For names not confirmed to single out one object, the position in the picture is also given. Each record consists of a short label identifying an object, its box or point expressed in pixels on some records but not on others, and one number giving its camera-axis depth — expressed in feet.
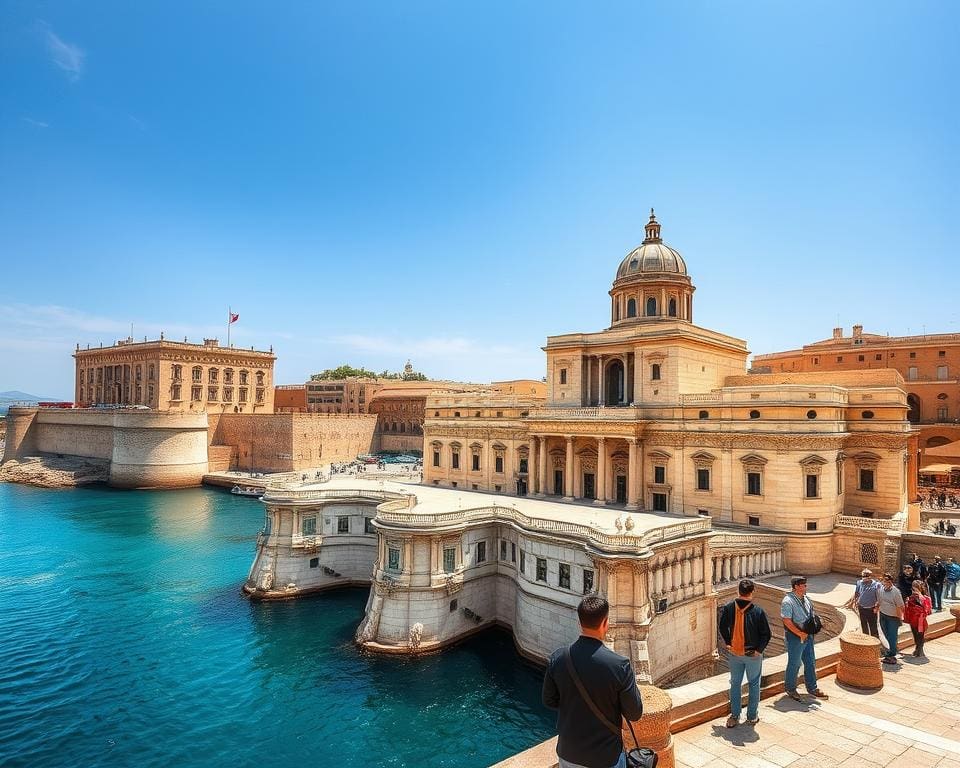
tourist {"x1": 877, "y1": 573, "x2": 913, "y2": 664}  41.81
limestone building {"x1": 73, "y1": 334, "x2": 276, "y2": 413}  283.79
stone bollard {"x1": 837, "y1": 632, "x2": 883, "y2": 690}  36.81
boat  228.22
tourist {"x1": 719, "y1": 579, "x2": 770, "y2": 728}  30.42
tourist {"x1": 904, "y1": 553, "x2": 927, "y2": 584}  84.28
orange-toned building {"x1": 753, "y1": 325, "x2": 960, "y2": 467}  193.67
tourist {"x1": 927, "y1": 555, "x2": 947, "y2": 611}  83.51
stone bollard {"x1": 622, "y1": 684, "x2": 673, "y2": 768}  24.04
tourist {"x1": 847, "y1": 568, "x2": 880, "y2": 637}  43.47
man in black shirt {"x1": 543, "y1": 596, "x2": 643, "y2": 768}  17.63
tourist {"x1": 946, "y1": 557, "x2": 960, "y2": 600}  91.45
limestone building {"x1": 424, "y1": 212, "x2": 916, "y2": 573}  109.29
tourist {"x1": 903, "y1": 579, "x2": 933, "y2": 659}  44.06
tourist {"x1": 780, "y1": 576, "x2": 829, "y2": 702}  34.09
